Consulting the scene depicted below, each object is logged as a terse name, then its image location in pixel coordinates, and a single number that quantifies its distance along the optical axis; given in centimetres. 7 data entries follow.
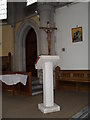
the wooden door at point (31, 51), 615
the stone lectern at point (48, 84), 267
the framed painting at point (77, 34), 445
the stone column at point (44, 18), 483
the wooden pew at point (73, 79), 424
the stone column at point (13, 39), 640
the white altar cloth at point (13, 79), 384
